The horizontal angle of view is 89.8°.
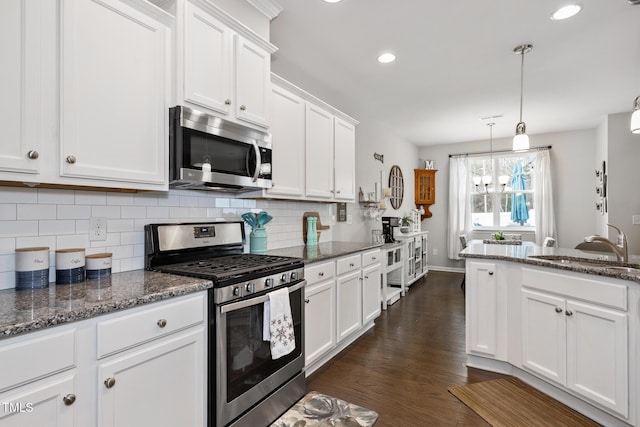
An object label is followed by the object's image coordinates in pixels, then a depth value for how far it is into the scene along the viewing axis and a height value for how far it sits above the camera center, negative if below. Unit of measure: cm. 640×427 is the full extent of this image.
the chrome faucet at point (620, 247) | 214 -22
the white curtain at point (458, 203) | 671 +26
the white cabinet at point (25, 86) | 120 +51
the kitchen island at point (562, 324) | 182 -73
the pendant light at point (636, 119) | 219 +66
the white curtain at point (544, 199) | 590 +29
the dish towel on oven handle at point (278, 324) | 188 -65
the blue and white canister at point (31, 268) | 138 -22
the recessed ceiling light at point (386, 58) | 305 +152
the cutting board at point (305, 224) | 333 -9
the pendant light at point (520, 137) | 293 +74
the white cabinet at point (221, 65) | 180 +95
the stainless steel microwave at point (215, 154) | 178 +39
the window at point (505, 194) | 633 +43
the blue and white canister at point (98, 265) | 160 -25
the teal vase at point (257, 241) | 256 -20
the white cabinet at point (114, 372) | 99 -57
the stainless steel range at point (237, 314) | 161 -54
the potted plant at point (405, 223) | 545 -14
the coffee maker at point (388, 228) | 482 -19
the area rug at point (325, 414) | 195 -126
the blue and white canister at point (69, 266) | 149 -23
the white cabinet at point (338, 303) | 242 -77
